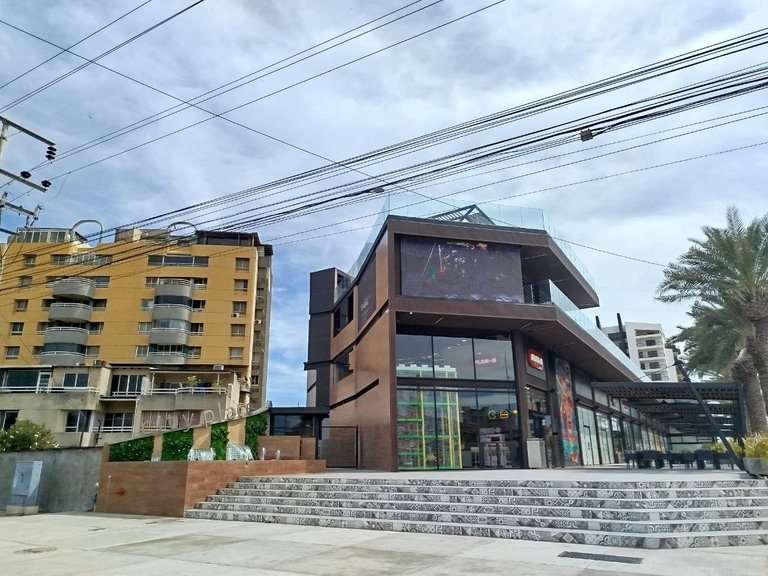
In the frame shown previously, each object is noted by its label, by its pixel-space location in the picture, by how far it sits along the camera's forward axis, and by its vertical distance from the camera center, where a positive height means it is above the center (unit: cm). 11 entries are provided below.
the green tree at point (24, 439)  2764 +67
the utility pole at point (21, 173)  1393 +755
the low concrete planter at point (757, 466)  1298 -49
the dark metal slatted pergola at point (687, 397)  1958 +223
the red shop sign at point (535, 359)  2634 +442
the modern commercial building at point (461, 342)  2256 +502
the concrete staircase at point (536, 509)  882 -125
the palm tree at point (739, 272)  2158 +728
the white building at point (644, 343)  11344 +2212
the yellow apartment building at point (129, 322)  4519 +1234
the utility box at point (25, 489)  1642 -114
